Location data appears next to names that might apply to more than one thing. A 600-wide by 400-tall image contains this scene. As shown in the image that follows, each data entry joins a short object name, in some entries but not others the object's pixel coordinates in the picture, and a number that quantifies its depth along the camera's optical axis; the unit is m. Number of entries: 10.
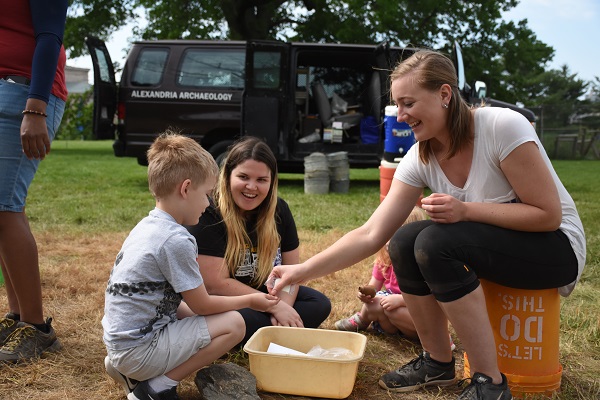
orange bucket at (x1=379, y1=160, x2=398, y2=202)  5.10
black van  8.02
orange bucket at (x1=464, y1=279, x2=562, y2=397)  2.18
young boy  2.03
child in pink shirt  2.83
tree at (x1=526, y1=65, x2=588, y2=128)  46.19
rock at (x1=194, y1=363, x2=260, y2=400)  2.07
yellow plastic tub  2.15
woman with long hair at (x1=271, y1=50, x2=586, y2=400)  2.06
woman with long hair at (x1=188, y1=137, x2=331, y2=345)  2.63
